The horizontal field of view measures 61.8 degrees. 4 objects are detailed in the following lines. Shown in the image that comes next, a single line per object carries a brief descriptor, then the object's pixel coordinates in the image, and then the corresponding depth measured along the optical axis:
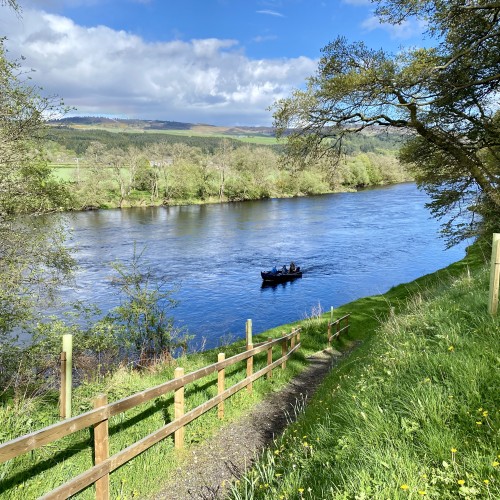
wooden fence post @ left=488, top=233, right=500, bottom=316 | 5.86
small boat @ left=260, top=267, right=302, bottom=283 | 34.66
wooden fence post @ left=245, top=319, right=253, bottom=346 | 9.24
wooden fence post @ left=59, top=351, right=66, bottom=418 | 5.89
